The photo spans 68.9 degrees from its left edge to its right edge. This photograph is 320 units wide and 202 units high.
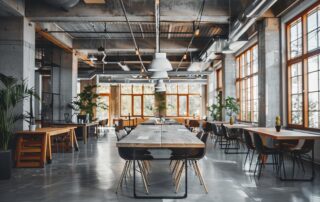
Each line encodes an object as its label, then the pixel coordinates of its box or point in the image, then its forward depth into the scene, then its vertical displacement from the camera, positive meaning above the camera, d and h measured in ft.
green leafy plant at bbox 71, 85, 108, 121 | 31.96 +0.53
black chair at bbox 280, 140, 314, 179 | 13.84 -2.56
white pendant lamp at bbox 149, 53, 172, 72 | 14.65 +2.65
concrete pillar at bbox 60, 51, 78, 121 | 32.08 +3.26
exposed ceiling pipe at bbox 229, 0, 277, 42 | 15.28 +6.55
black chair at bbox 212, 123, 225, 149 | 23.91 -2.60
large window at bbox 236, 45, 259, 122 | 28.13 +2.97
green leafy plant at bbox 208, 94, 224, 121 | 34.44 -1.22
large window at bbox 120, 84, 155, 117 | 59.00 +1.71
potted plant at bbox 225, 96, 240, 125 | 29.01 +0.00
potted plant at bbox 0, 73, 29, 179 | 15.17 +0.17
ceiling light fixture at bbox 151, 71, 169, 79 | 18.35 +2.45
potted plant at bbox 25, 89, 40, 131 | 16.95 -0.80
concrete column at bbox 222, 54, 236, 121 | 33.84 +4.24
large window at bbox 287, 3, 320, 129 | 17.60 +3.05
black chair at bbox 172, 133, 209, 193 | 11.25 -2.41
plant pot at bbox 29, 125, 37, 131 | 17.57 -1.69
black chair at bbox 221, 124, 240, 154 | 21.37 -2.70
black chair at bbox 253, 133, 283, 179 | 13.96 -2.60
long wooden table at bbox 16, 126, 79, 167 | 17.05 -3.04
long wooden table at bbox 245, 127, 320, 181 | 13.14 -1.69
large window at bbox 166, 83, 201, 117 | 58.61 +1.74
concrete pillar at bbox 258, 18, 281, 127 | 21.35 +3.32
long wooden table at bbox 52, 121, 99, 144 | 27.53 -2.30
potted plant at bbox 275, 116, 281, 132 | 15.75 -1.21
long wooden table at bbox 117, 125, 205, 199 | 10.29 -1.62
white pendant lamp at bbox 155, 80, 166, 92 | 29.55 +2.39
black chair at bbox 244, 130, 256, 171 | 15.47 -2.32
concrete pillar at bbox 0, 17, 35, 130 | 19.45 +4.63
